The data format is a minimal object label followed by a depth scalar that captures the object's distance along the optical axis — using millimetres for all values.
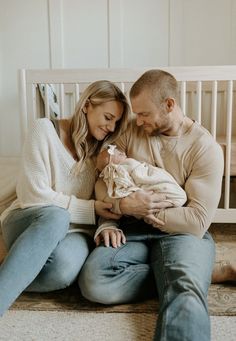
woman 1327
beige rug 1287
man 1295
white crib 1778
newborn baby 1397
